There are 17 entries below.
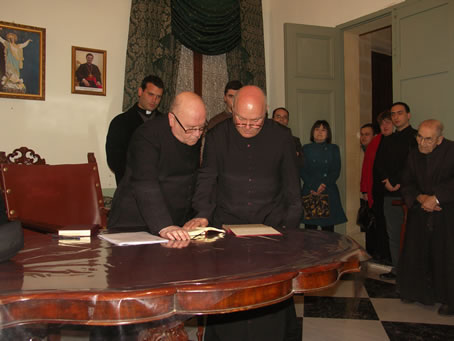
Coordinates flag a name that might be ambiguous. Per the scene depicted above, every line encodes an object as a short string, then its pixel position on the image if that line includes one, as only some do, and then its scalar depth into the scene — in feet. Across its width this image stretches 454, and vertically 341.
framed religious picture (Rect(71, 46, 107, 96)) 15.48
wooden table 3.37
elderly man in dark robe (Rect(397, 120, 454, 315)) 11.10
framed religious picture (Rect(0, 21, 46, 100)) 14.08
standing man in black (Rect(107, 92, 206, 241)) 6.63
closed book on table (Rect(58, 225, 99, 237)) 5.98
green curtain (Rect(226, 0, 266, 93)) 19.52
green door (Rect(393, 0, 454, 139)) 13.97
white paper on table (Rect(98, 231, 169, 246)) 5.43
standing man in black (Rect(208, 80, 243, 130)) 12.62
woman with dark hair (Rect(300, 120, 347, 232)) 16.17
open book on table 5.91
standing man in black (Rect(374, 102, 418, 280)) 14.19
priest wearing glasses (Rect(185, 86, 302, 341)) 6.93
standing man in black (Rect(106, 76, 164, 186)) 12.88
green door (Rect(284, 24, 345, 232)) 17.99
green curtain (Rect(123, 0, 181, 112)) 16.28
